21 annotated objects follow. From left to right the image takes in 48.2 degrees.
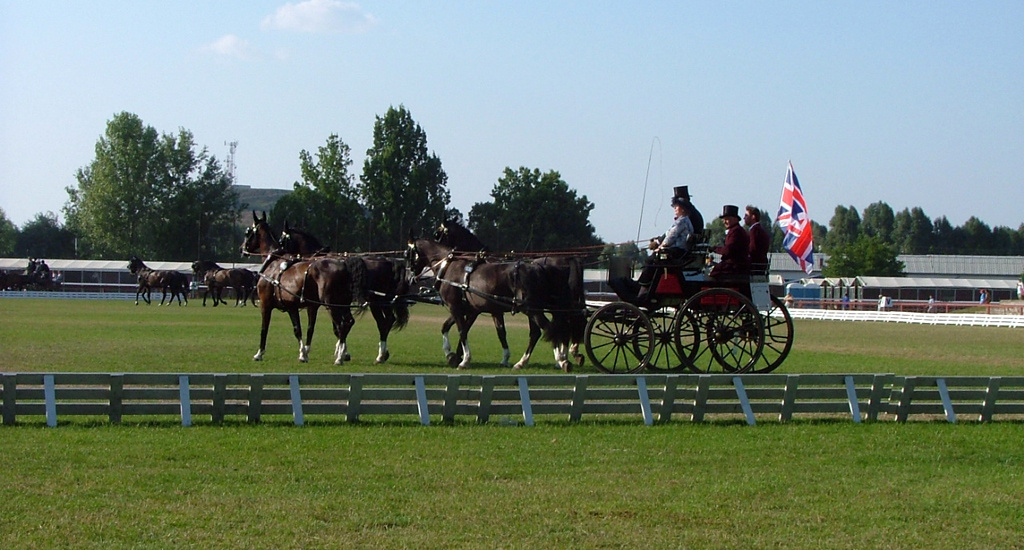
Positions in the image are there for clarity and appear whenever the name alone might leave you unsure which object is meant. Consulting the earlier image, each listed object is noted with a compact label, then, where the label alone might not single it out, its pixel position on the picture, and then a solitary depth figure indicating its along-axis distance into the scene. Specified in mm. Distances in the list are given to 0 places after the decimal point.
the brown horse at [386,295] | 21828
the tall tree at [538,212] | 80688
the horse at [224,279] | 57188
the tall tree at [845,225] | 177500
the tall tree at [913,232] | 173500
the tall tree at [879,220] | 179550
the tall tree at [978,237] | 170875
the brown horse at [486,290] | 19469
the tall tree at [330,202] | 86562
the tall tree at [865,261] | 116188
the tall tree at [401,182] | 84688
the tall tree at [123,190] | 98812
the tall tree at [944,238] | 172250
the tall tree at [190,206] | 99438
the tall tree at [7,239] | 126562
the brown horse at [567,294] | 18656
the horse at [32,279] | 78812
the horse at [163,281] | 61938
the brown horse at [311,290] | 21578
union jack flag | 38531
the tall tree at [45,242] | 125562
